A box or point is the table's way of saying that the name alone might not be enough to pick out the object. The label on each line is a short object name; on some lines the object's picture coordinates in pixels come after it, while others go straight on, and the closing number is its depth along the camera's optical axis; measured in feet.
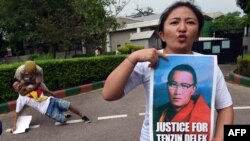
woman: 2.94
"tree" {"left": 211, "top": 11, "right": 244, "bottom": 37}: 67.29
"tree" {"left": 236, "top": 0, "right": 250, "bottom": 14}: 37.37
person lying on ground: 11.78
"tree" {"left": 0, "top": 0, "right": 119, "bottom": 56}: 33.39
